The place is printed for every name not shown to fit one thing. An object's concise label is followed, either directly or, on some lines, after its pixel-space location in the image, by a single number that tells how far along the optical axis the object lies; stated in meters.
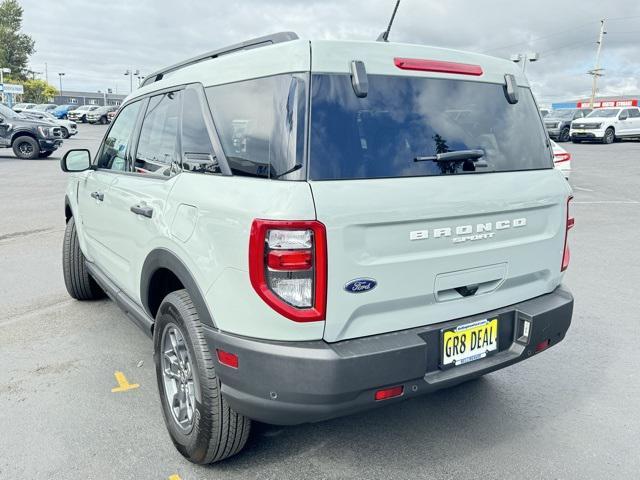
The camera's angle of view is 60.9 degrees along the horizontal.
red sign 57.86
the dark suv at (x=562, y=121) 29.20
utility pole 51.22
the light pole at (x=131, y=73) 58.05
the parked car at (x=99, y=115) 42.47
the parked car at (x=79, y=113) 43.38
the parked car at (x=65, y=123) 25.43
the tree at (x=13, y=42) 61.88
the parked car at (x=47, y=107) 41.03
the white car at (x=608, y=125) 26.72
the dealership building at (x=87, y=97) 113.94
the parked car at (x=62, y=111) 43.03
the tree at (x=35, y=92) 67.62
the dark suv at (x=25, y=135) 17.33
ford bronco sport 2.10
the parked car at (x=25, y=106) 40.47
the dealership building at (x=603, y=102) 60.22
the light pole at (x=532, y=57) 18.31
